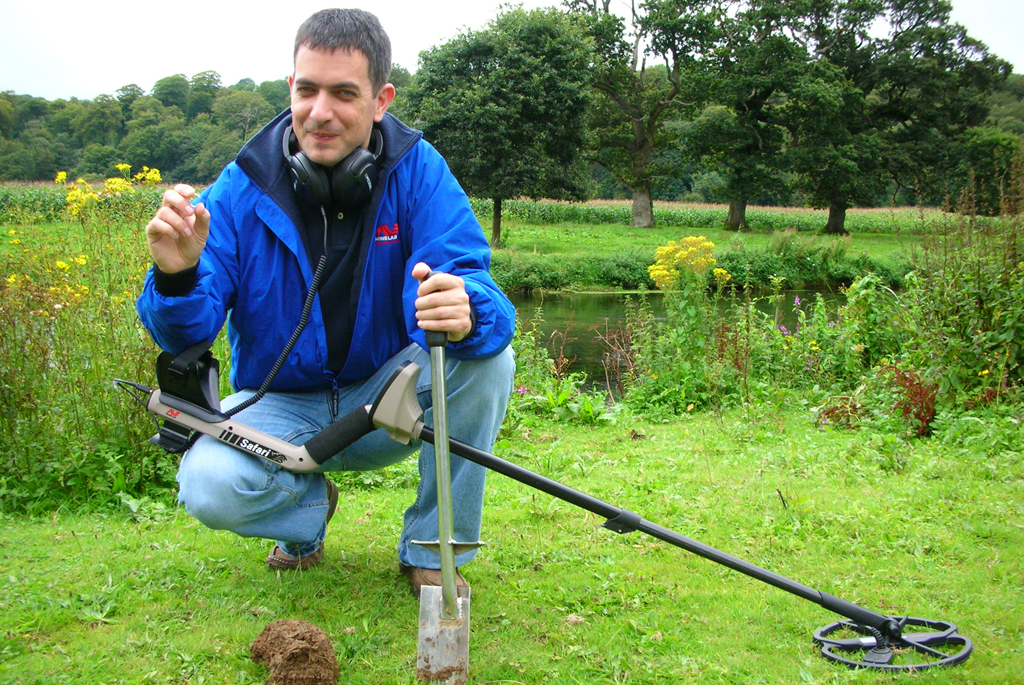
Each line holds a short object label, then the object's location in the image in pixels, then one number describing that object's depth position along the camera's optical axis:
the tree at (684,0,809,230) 32.81
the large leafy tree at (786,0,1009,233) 33.72
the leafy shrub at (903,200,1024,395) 4.72
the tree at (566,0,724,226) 34.44
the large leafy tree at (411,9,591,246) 25.59
